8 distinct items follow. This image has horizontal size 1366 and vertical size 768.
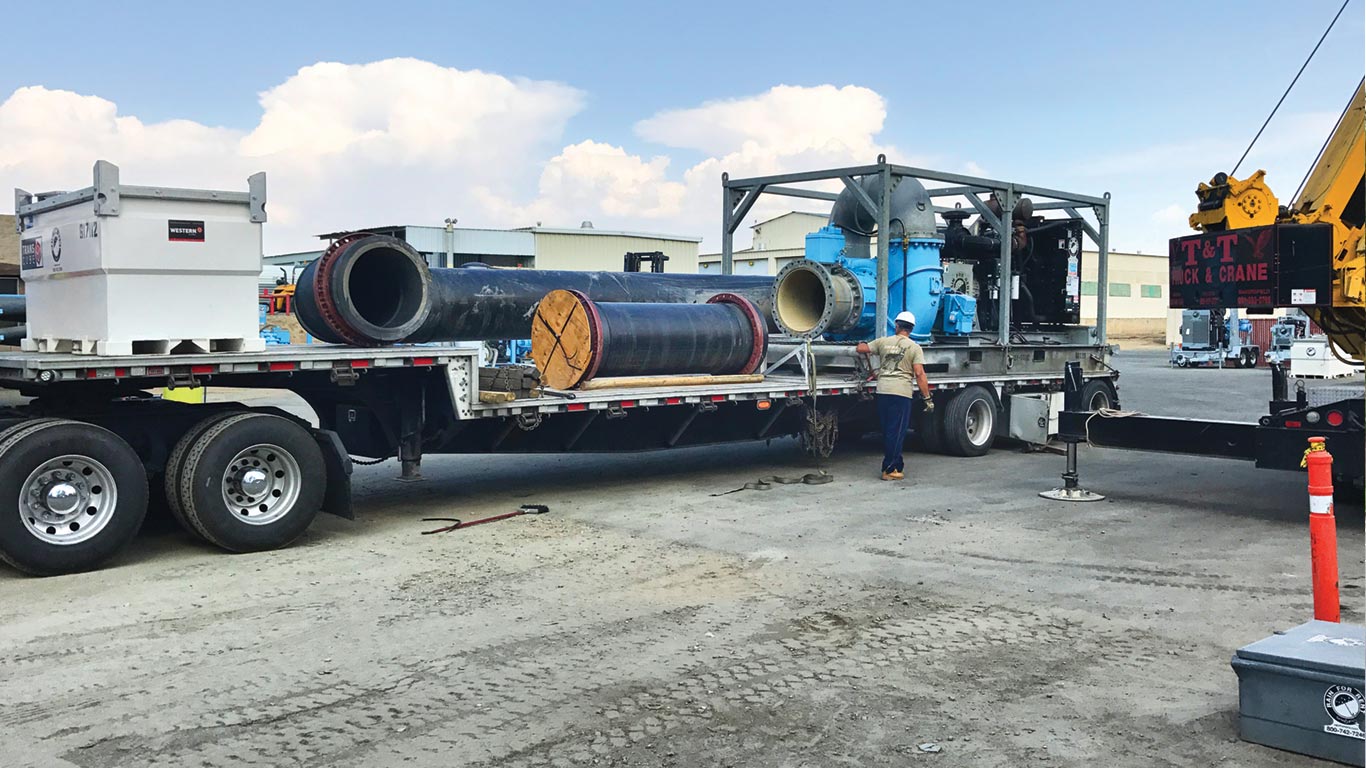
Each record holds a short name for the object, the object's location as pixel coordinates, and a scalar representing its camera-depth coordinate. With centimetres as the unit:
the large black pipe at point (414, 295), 1014
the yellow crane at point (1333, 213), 921
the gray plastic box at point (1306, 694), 459
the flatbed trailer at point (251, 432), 784
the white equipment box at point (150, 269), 820
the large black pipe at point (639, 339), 1111
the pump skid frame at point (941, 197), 1351
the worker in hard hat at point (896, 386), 1248
